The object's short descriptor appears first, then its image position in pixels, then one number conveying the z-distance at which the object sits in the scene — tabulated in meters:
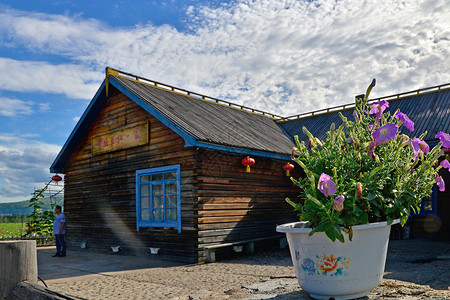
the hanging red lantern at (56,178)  15.65
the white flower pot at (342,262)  4.15
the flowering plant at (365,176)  4.07
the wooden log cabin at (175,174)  10.19
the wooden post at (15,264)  3.75
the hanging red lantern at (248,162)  10.80
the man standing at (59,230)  11.83
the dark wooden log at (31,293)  3.50
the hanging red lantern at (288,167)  12.06
